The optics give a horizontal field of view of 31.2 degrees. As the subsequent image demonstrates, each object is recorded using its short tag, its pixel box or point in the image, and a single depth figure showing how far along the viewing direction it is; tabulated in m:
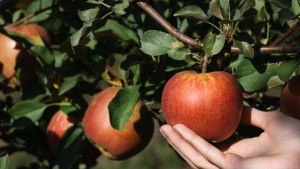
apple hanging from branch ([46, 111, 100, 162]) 1.52
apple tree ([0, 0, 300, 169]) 1.02
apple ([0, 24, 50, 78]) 1.59
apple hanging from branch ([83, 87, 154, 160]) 1.35
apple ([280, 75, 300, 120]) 1.07
